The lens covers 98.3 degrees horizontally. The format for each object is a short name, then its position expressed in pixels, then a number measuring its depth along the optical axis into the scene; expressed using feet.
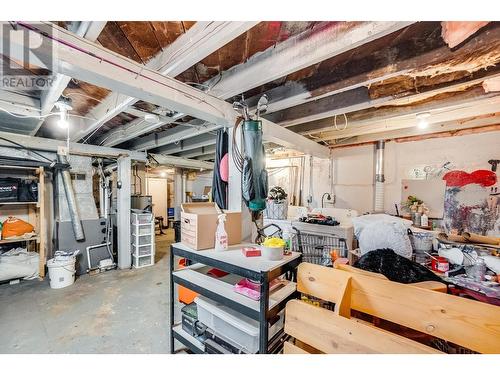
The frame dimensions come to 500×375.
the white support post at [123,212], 13.71
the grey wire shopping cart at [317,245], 8.68
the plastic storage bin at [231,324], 4.38
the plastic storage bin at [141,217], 13.94
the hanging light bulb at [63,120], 6.90
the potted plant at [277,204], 9.30
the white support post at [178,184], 24.41
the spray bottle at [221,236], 5.14
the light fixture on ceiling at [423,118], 7.84
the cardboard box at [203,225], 5.08
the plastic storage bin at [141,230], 13.84
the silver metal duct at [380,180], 11.71
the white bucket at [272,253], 4.57
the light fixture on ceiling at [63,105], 6.50
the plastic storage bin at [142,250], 13.86
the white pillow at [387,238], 6.26
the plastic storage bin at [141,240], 13.82
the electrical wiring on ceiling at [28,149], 10.23
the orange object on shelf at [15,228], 11.19
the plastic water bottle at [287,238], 5.86
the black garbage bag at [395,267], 4.75
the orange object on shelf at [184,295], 8.43
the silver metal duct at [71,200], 12.29
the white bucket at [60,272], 10.66
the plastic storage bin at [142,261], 13.85
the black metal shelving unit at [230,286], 3.95
